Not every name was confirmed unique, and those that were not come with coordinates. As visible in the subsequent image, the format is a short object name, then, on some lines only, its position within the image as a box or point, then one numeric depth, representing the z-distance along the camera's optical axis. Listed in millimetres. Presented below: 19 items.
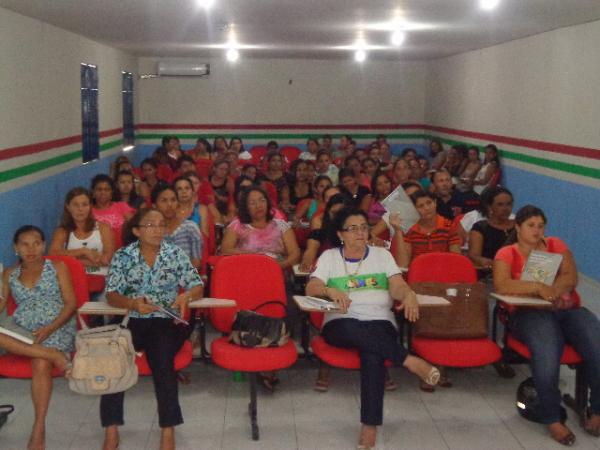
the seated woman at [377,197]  7059
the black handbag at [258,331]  4395
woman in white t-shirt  4230
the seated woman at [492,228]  5855
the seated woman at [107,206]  6391
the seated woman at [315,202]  7125
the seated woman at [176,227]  5723
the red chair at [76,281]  4535
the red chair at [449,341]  4418
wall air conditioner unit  16109
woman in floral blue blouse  4145
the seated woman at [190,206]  6410
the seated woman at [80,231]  5523
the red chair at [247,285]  4793
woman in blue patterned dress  4391
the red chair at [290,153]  14094
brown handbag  4590
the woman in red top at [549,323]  4324
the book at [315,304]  4227
